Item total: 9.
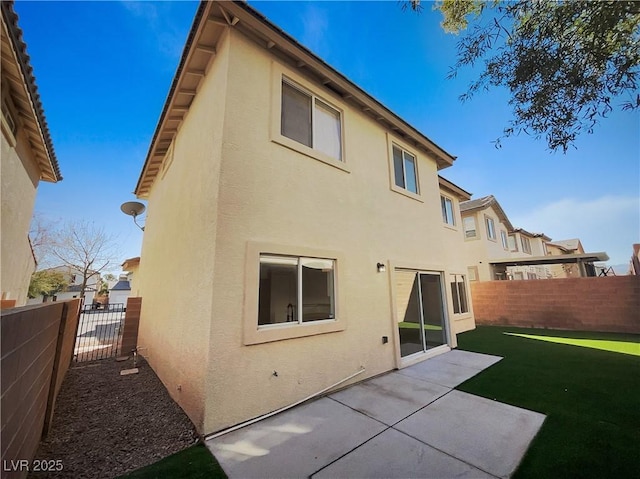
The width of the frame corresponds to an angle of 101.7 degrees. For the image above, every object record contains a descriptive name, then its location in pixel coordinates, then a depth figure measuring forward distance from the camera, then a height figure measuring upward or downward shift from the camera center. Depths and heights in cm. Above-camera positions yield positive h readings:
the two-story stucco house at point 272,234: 491 +146
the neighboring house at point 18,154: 601 +532
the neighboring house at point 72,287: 3064 +196
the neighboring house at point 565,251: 3151 +545
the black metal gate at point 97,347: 1014 -223
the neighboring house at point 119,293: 4453 +79
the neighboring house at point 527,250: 2436 +440
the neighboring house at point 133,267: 1578 +231
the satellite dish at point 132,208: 1143 +386
